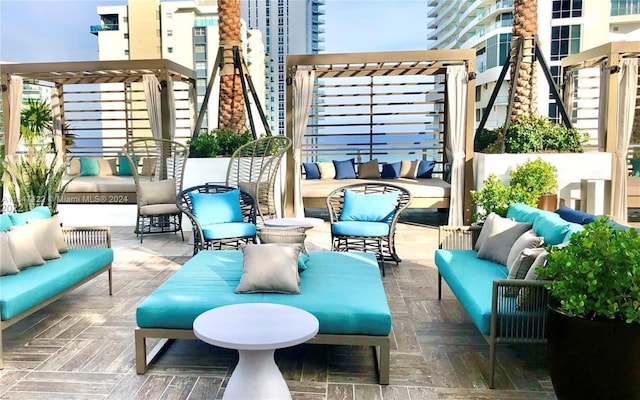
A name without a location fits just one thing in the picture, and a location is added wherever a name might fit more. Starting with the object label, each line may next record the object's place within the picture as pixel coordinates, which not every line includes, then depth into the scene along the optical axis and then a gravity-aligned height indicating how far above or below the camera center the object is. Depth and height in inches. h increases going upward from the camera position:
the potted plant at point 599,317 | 84.8 -27.1
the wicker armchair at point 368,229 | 207.8 -28.6
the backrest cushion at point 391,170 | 384.8 -8.9
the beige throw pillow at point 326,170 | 383.9 -8.8
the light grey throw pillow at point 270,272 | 124.0 -27.5
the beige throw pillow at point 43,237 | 151.6 -23.4
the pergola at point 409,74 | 300.5 +41.2
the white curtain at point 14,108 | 344.8 +34.2
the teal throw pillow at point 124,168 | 411.2 -7.5
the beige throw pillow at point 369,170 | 384.5 -8.9
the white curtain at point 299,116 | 313.7 +25.8
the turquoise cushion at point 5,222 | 149.5 -18.6
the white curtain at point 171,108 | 336.2 +33.8
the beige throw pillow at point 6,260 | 136.9 -26.9
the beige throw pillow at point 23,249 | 142.9 -25.4
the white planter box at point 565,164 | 290.2 -3.6
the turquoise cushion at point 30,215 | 156.8 -17.8
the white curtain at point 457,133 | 301.7 +14.8
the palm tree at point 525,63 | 320.2 +59.6
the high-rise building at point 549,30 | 1267.2 +342.2
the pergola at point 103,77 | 330.6 +55.8
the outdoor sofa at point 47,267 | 125.6 -31.5
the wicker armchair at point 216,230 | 208.4 -29.3
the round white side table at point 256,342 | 90.5 -32.1
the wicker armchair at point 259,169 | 267.1 -6.1
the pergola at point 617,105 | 293.3 +30.4
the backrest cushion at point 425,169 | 382.6 -8.2
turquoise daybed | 112.4 -33.2
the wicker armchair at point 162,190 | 279.7 -17.7
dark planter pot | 84.8 -33.8
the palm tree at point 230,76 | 338.0 +54.2
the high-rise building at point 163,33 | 1776.6 +446.0
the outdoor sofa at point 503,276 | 108.6 -31.0
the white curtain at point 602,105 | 301.4 +31.3
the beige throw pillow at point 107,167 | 407.5 -6.6
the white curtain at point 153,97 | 333.7 +39.9
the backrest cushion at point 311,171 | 382.9 -9.5
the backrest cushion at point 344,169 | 385.7 -8.5
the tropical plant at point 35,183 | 190.5 -8.9
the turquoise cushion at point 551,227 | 129.0 -18.3
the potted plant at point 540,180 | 268.1 -11.5
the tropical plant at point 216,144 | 309.7 +9.0
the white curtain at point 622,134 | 295.3 +13.7
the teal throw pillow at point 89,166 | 398.9 -5.7
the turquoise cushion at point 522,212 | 155.3 -17.3
